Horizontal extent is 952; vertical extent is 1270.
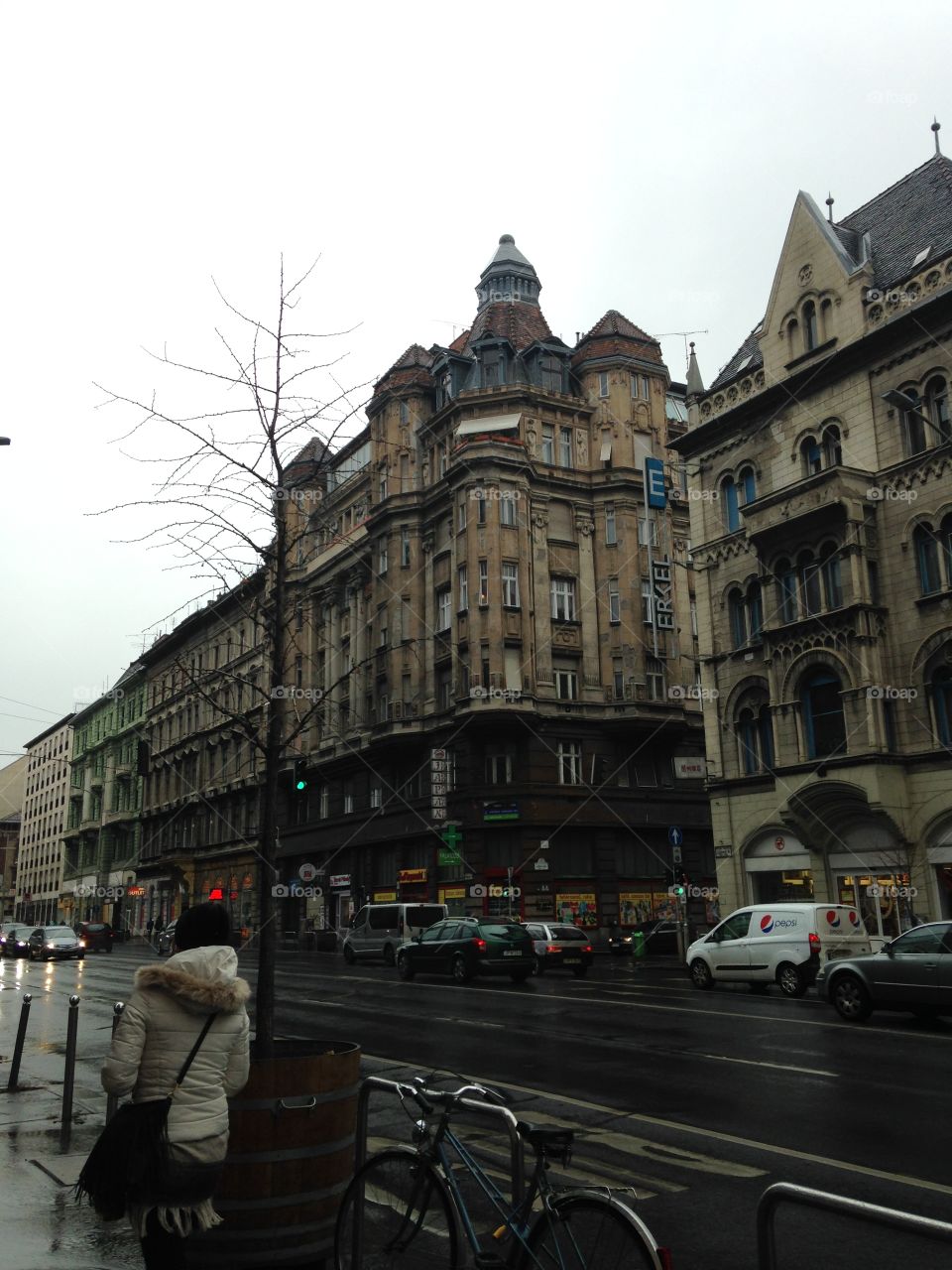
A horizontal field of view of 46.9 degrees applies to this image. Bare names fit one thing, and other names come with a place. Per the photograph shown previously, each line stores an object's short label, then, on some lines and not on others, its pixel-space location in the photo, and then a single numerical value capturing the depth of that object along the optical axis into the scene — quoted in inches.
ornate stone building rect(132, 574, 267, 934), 2518.5
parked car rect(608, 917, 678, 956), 1514.5
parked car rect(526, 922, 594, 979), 1183.6
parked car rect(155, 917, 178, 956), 1635.1
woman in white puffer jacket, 168.4
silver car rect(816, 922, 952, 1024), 625.9
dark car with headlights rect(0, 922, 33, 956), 1847.6
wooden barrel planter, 203.8
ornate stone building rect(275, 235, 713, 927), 1665.8
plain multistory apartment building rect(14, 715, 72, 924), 4409.5
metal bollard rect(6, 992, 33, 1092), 456.4
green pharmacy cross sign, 1608.0
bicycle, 151.8
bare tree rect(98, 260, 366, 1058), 315.3
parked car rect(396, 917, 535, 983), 1027.3
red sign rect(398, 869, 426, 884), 1751.4
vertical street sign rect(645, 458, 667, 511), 1590.8
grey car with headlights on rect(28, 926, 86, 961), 1760.6
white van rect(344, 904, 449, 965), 1382.9
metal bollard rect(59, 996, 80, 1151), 351.3
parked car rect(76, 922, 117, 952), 2102.6
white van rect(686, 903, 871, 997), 842.8
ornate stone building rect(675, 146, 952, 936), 1095.0
